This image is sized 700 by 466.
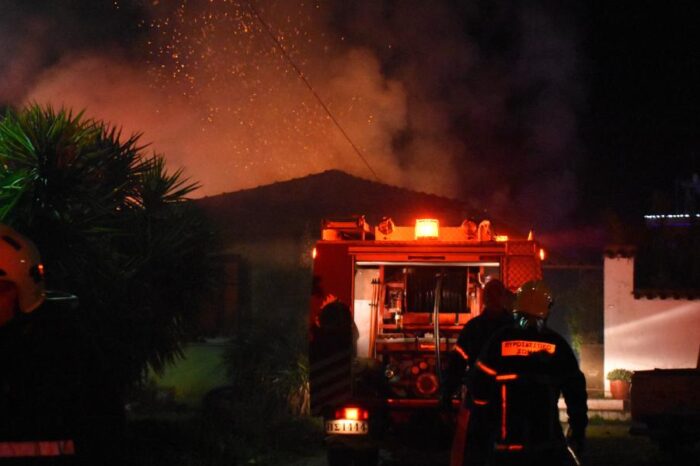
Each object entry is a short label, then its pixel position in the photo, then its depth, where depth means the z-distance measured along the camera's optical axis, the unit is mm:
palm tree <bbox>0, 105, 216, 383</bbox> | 9836
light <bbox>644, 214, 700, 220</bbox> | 20339
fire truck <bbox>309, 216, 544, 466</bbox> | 8492
